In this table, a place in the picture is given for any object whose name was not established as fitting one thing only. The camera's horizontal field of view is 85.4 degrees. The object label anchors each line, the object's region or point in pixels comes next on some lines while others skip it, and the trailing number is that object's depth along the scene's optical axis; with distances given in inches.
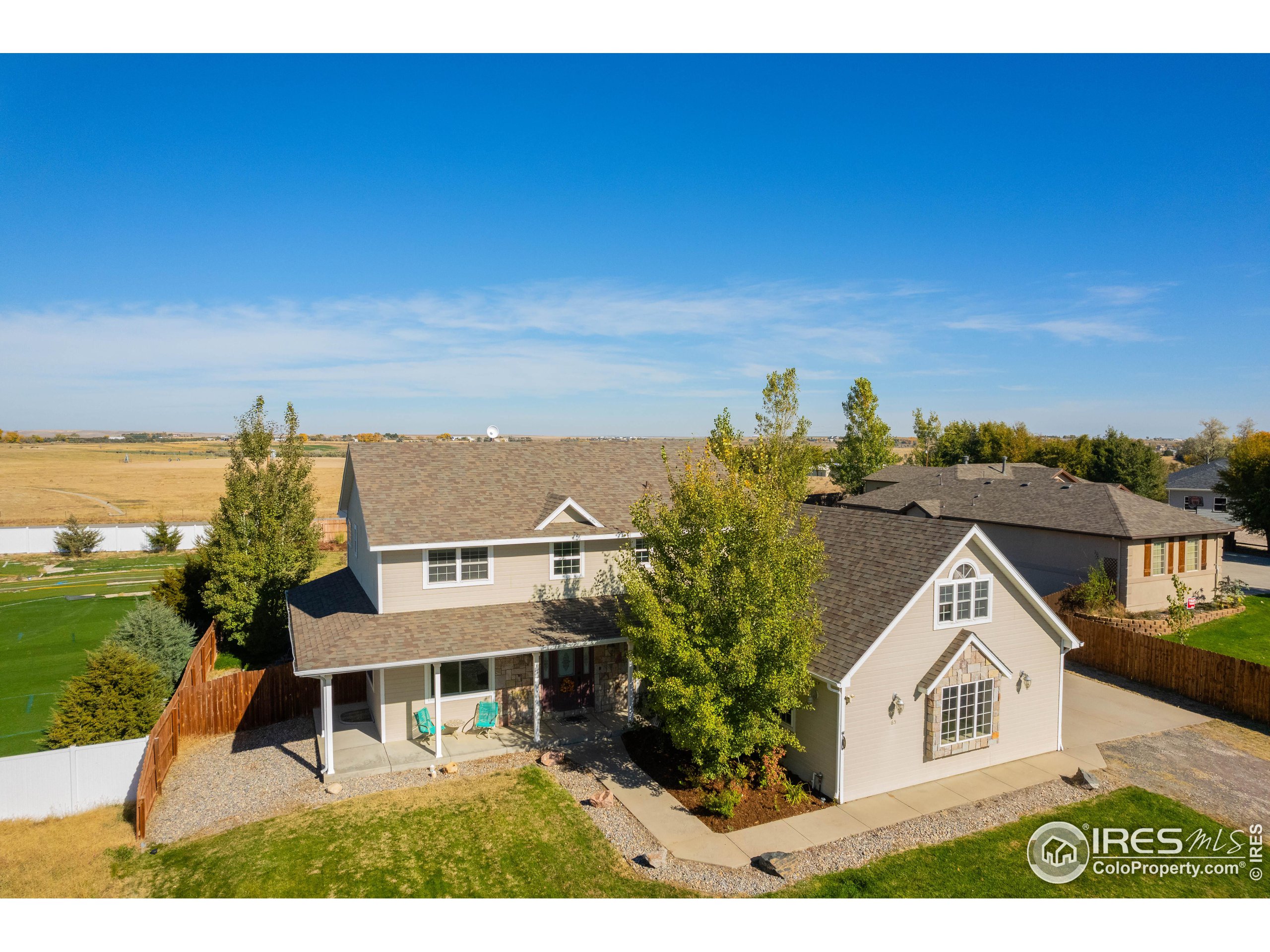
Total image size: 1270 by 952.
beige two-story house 609.0
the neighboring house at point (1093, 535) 1135.6
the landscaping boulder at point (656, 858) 487.8
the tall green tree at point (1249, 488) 1614.2
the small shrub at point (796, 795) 581.0
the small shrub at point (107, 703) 609.3
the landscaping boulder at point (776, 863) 479.2
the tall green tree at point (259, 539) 964.6
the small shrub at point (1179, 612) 1068.6
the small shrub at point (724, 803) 558.5
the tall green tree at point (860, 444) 2415.1
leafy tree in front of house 548.4
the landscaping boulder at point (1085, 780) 606.2
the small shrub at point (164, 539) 1973.4
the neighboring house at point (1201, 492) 2081.7
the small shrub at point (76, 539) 1919.3
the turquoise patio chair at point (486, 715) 716.0
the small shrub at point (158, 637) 815.7
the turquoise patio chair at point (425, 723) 692.1
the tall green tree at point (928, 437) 2960.1
